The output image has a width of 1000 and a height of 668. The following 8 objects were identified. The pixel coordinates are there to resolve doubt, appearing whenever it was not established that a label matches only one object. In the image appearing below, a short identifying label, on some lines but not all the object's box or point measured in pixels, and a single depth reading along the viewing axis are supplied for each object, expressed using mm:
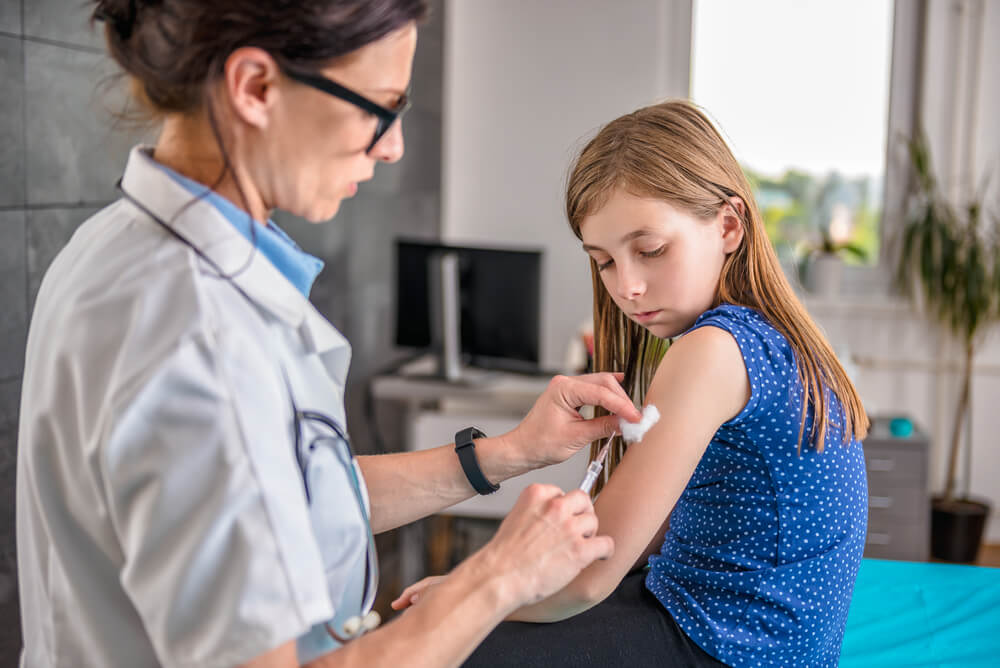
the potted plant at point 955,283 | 3564
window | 3951
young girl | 1136
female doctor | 720
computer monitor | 3160
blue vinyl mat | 1644
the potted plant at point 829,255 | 3889
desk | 3012
